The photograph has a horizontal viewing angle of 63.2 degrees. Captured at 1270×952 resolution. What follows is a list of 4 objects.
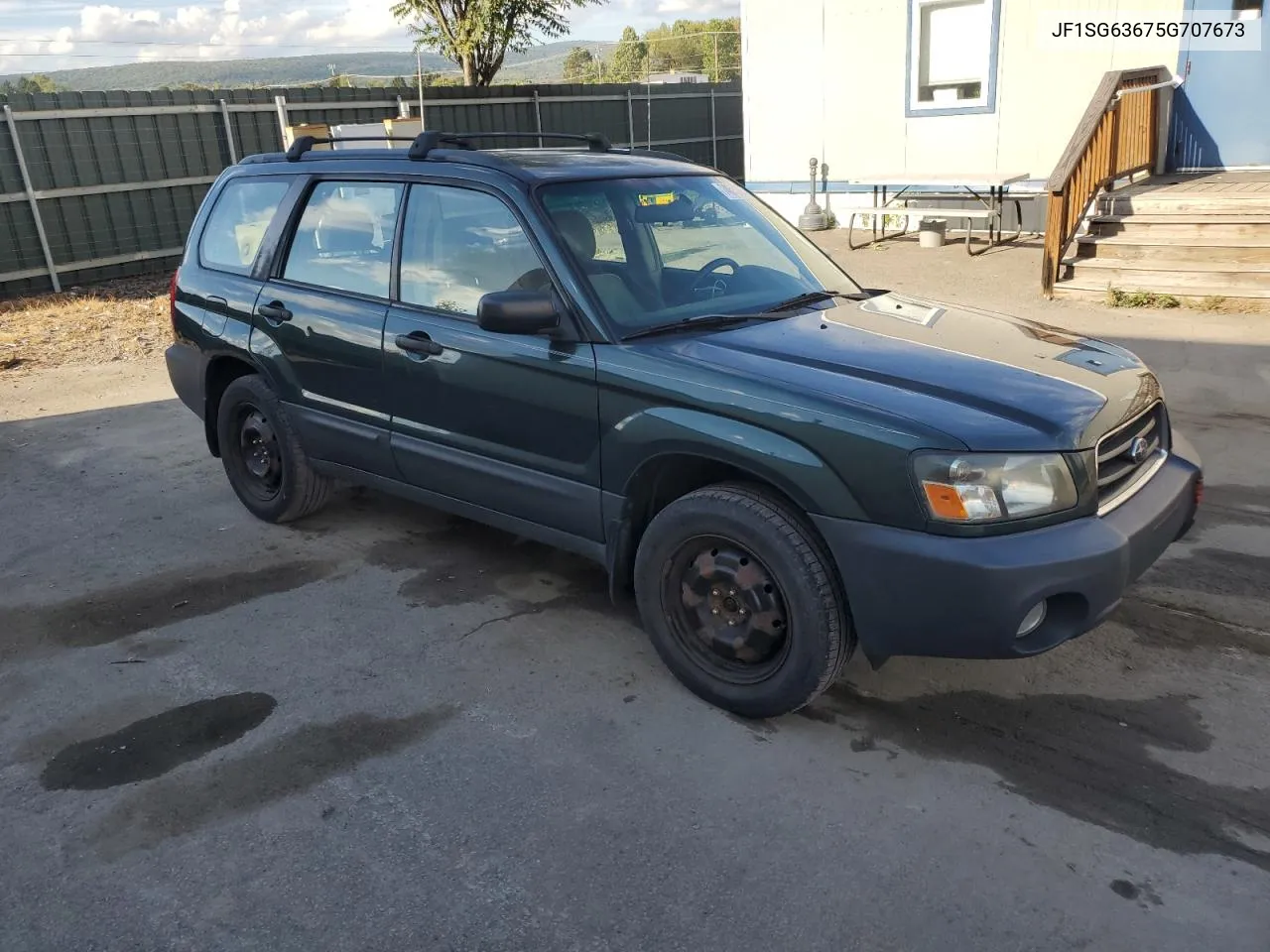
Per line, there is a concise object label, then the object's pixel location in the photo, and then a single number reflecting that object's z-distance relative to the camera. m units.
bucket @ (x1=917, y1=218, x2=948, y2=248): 13.18
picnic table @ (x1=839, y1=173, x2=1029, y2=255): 12.48
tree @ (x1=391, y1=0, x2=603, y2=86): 21.47
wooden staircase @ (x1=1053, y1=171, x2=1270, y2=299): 9.40
